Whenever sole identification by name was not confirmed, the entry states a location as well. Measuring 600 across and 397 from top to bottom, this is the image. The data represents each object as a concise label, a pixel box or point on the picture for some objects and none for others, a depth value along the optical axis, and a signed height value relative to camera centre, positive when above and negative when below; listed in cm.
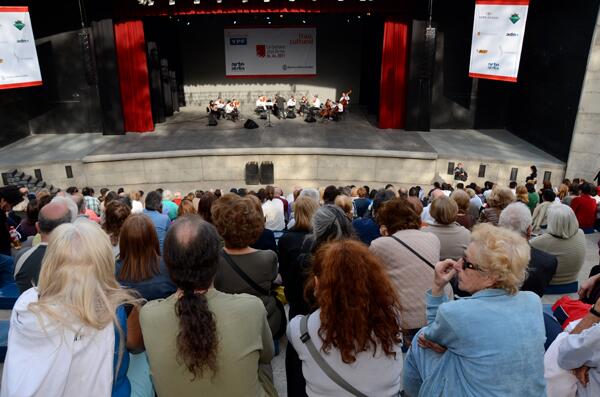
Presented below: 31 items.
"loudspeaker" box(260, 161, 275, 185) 1199 -308
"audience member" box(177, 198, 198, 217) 538 -178
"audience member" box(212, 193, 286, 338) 246 -108
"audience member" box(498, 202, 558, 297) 306 -134
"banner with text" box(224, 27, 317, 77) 1727 -13
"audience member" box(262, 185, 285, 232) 568 -197
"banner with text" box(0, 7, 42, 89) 1081 -6
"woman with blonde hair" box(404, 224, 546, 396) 167 -97
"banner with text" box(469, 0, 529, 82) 1073 +23
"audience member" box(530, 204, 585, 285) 366 -148
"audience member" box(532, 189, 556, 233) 603 -206
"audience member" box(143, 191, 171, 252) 429 -154
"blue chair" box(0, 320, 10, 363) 256 -158
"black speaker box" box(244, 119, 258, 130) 1440 -229
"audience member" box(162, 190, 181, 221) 639 -213
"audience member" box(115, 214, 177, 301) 246 -113
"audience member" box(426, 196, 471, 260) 334 -128
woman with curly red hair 169 -98
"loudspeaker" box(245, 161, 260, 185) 1202 -314
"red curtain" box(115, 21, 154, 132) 1345 -81
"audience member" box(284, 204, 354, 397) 259 -112
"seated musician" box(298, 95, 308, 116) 1628 -196
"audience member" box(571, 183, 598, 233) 616 -204
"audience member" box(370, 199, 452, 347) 268 -119
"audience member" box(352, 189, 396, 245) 380 -143
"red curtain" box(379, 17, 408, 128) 1351 -78
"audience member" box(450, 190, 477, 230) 486 -169
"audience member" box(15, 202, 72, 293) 266 -109
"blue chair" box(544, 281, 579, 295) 385 -191
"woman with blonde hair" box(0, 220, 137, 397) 152 -90
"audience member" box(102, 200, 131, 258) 360 -126
